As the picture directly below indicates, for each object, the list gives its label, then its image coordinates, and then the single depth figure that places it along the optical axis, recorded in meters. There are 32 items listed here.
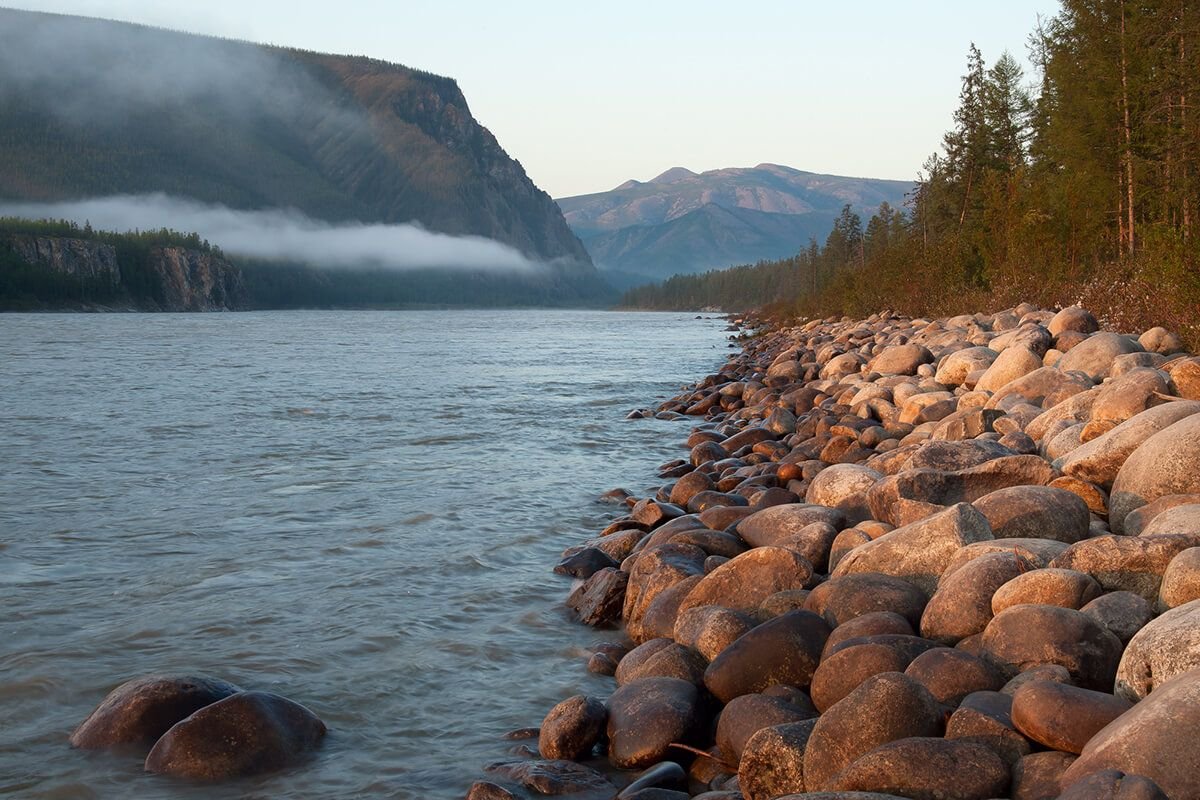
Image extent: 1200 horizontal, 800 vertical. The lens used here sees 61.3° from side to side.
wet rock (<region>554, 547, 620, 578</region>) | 9.74
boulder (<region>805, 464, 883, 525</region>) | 9.21
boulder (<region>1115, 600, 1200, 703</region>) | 4.46
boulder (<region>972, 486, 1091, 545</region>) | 6.91
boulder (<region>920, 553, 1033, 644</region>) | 5.82
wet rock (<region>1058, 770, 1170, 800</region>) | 3.48
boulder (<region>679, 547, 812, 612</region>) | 7.24
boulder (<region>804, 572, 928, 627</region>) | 6.31
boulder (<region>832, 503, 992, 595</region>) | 6.68
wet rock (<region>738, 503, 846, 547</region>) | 8.56
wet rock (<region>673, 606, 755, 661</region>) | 6.47
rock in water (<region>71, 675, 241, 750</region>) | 5.96
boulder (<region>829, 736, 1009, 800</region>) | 4.25
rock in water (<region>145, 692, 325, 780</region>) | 5.61
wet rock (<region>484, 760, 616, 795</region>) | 5.41
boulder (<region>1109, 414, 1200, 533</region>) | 7.04
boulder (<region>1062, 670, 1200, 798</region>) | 3.76
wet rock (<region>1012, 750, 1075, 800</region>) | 4.20
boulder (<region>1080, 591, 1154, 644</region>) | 5.25
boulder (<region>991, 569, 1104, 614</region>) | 5.56
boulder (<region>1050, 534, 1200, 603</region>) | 5.66
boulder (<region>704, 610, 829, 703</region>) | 5.94
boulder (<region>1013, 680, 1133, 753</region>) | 4.36
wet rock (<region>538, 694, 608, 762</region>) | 5.86
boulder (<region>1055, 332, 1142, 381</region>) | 12.20
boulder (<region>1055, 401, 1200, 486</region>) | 7.85
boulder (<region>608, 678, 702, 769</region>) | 5.68
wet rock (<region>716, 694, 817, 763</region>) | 5.40
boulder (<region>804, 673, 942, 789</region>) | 4.70
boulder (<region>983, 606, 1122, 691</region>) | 5.07
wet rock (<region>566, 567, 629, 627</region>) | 8.43
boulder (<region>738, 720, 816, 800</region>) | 4.82
